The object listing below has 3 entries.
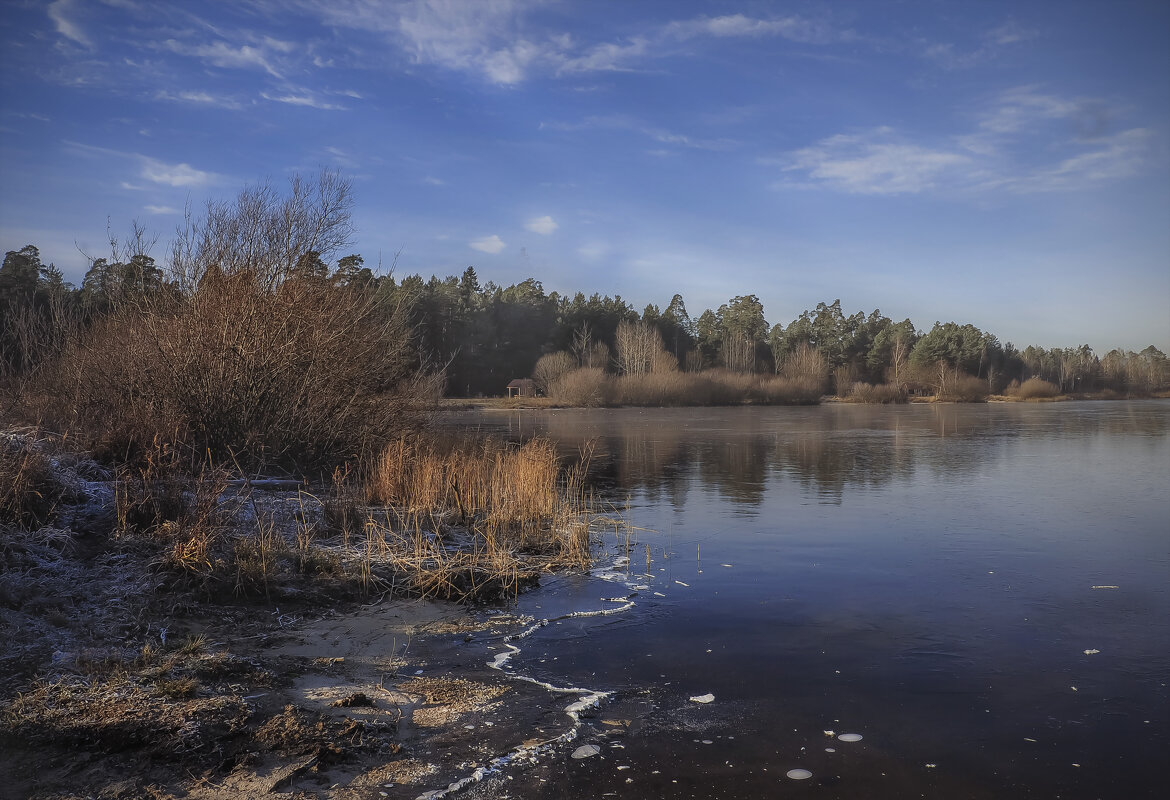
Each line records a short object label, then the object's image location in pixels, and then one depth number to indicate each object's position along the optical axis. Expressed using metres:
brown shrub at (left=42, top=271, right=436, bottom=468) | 12.47
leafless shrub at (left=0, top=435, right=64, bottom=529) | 7.61
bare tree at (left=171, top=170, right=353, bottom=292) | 13.08
